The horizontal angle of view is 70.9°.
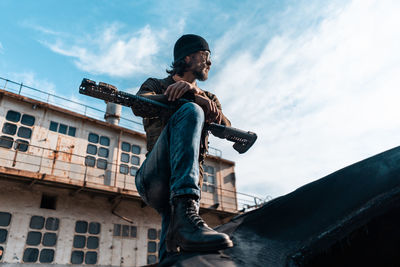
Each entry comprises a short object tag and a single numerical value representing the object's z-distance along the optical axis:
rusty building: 10.23
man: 1.09
